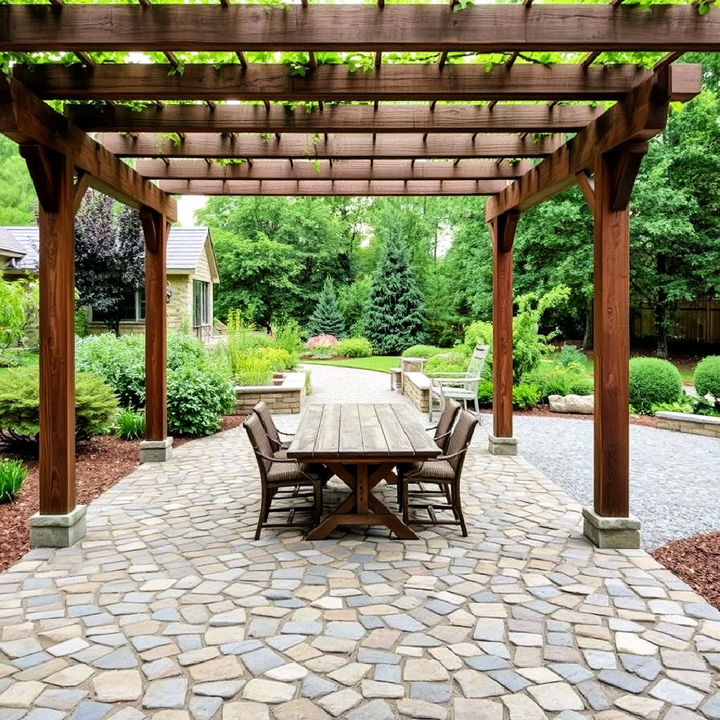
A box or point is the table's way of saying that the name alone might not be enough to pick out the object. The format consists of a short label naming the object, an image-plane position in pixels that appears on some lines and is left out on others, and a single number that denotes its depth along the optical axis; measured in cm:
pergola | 327
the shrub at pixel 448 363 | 1255
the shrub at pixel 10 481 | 549
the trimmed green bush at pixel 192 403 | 859
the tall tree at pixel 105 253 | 1619
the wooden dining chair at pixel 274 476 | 460
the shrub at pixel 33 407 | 668
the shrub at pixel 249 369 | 1176
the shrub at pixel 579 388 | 1170
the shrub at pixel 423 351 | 1705
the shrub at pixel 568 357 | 1511
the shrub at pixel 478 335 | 1199
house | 1739
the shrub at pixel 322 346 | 2503
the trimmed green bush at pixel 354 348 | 2508
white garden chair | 946
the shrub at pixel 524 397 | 1108
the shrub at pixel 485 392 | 1108
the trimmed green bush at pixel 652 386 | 1110
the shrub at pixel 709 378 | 965
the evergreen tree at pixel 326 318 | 2838
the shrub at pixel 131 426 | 834
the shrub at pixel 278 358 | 1388
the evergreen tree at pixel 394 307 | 2670
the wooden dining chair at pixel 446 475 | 469
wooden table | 437
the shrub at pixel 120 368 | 910
